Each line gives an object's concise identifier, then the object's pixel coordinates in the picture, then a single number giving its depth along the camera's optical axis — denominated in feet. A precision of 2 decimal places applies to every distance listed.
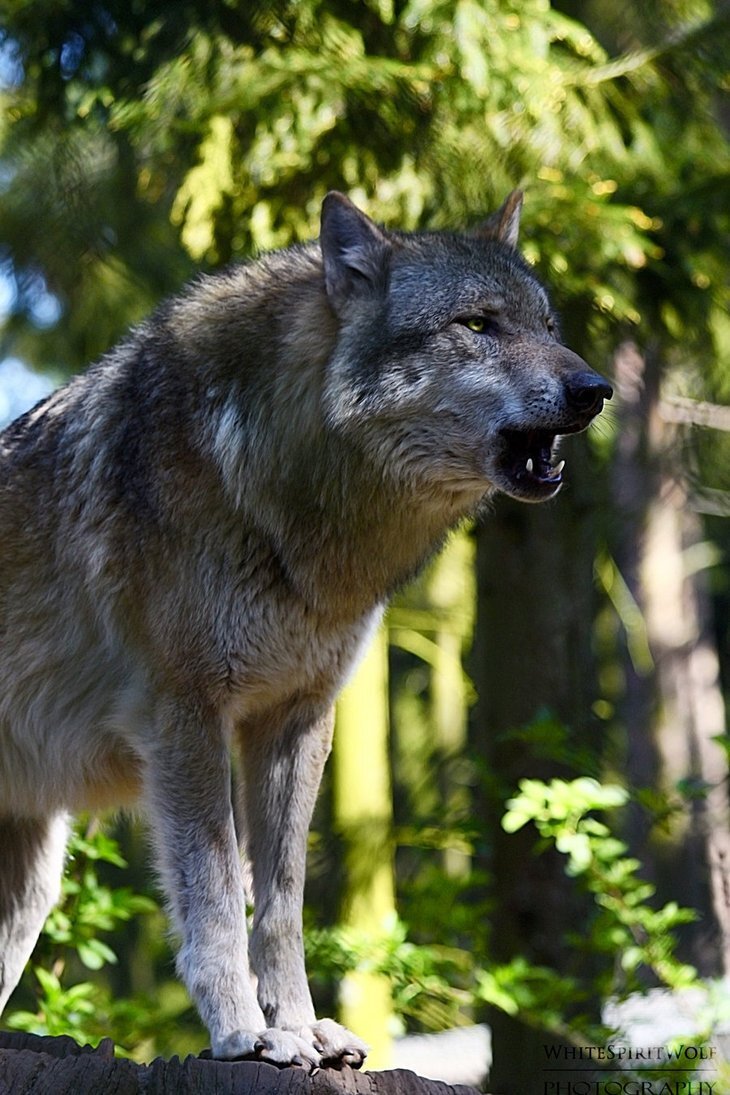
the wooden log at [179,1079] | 21.85
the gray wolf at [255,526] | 25.49
